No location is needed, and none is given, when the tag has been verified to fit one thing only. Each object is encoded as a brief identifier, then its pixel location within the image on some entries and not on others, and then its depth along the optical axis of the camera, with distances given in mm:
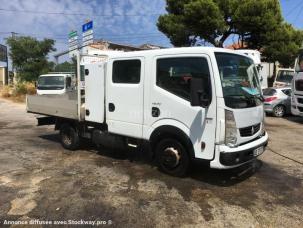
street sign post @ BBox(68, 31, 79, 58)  10122
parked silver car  10795
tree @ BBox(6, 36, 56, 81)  24340
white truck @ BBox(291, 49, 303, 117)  8978
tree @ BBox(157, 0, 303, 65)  14146
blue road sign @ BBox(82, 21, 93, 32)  9330
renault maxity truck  3693
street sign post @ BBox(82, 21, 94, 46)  9308
